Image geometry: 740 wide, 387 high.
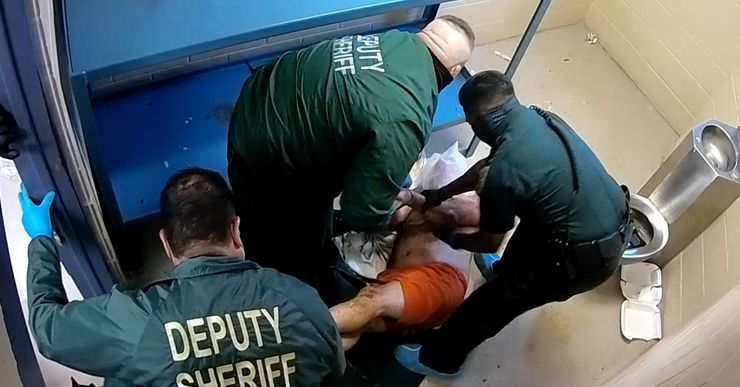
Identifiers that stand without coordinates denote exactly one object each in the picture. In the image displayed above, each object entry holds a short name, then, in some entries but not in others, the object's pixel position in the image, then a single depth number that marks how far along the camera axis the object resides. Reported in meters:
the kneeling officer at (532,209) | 1.84
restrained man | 1.84
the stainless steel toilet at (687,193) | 2.29
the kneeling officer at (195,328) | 1.34
